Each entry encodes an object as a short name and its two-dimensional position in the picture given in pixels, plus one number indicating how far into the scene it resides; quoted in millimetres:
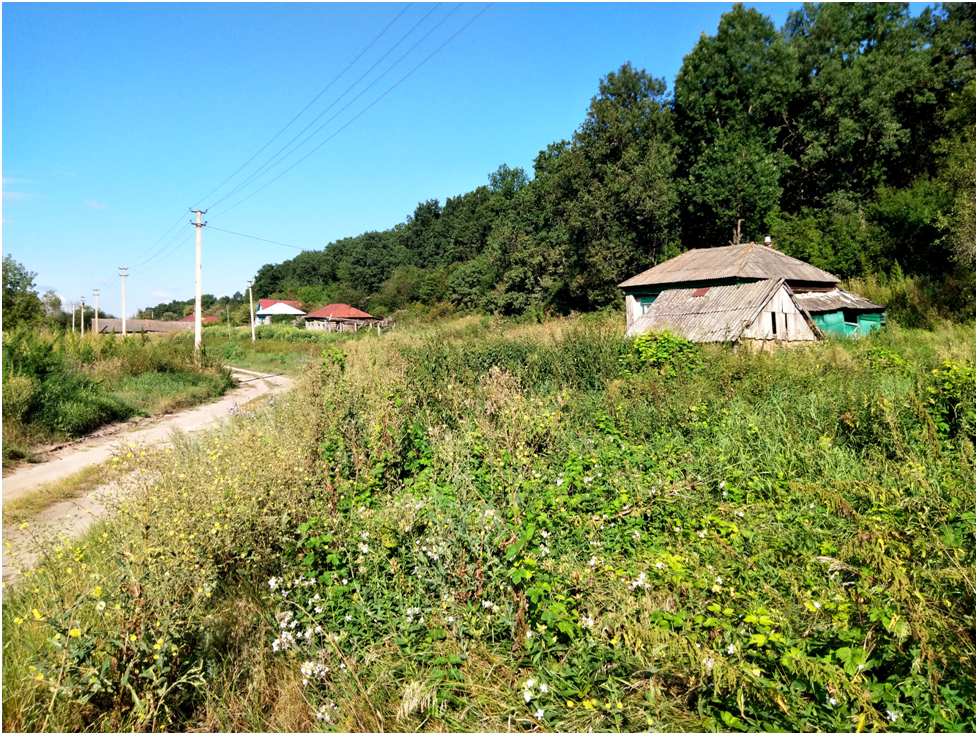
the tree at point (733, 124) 33000
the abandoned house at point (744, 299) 14883
